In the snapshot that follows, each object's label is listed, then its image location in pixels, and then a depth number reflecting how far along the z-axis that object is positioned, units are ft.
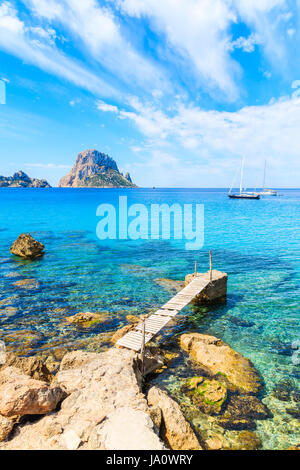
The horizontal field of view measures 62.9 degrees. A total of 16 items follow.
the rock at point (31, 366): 33.86
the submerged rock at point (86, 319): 51.94
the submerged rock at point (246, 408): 30.73
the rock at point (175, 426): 25.82
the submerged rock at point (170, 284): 70.80
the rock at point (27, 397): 24.40
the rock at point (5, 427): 23.70
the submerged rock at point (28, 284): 71.00
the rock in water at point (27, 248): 99.25
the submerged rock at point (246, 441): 26.61
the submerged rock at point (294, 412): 30.93
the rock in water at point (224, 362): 36.04
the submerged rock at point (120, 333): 45.52
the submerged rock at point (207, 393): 31.86
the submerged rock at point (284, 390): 33.88
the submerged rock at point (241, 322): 52.41
